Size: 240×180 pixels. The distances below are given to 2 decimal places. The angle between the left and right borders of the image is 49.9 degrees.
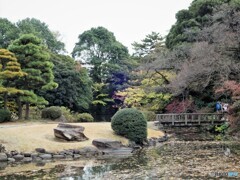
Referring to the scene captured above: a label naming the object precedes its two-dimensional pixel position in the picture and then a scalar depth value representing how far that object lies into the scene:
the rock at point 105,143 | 12.97
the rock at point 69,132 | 13.24
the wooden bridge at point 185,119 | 20.35
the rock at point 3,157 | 10.66
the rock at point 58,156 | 11.55
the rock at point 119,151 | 12.51
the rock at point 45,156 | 11.35
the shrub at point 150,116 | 22.31
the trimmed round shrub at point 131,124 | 14.61
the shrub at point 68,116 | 21.34
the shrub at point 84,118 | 21.54
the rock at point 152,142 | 15.08
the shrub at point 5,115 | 18.00
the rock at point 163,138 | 16.22
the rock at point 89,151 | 12.25
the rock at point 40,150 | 11.65
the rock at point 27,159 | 10.81
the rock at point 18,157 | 10.91
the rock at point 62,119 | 20.21
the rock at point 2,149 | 11.04
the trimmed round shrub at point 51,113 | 20.03
